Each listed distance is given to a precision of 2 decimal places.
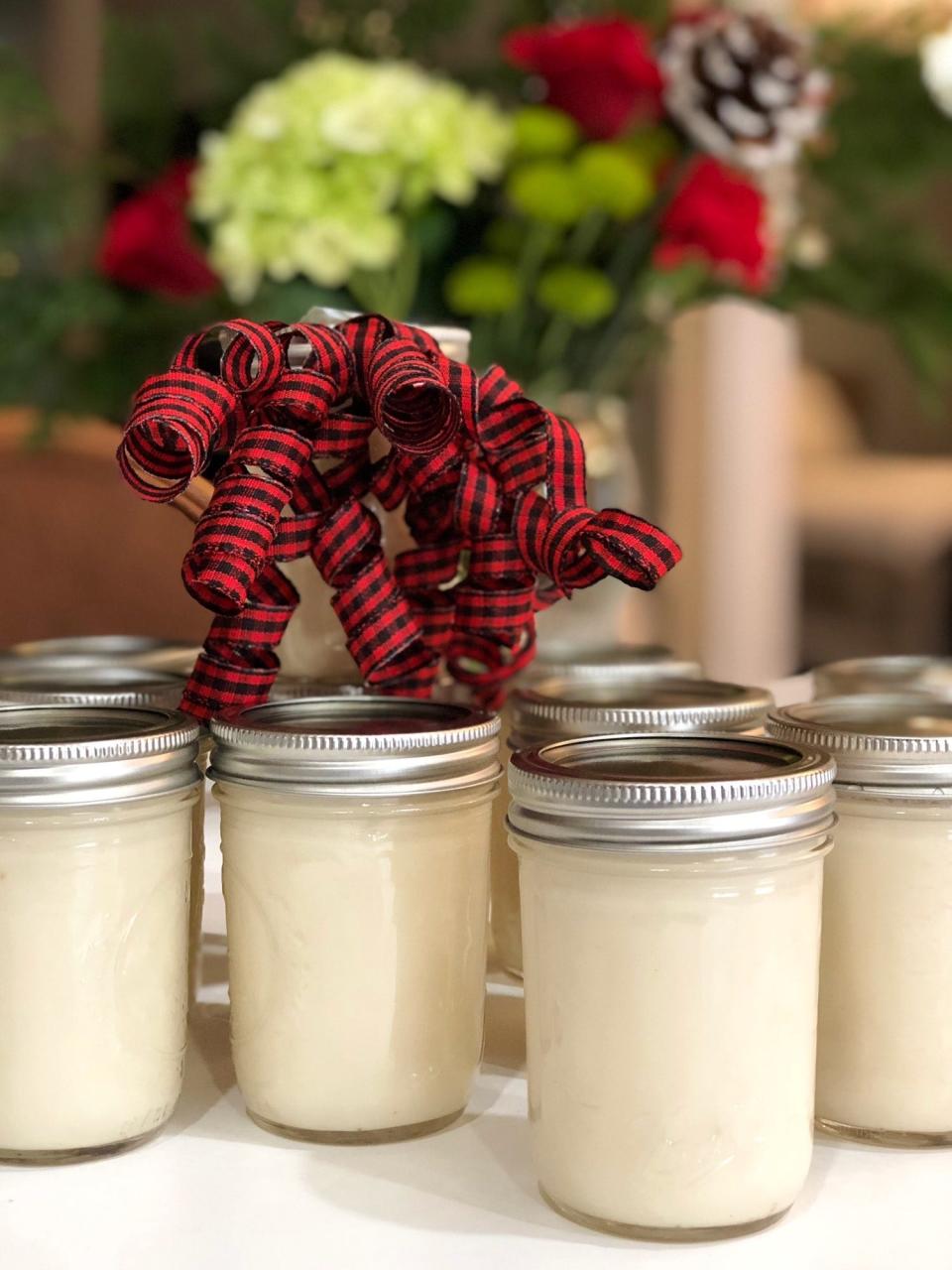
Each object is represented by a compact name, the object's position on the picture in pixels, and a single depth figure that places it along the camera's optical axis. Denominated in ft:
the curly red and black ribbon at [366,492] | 1.91
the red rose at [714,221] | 4.45
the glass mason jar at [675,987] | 1.57
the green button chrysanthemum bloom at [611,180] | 4.40
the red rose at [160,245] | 4.85
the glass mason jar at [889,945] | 1.79
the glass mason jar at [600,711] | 2.12
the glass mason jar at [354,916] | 1.78
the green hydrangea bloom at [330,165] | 4.22
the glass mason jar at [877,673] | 2.71
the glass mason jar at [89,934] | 1.72
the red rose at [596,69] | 4.36
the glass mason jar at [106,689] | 2.10
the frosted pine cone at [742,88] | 4.35
